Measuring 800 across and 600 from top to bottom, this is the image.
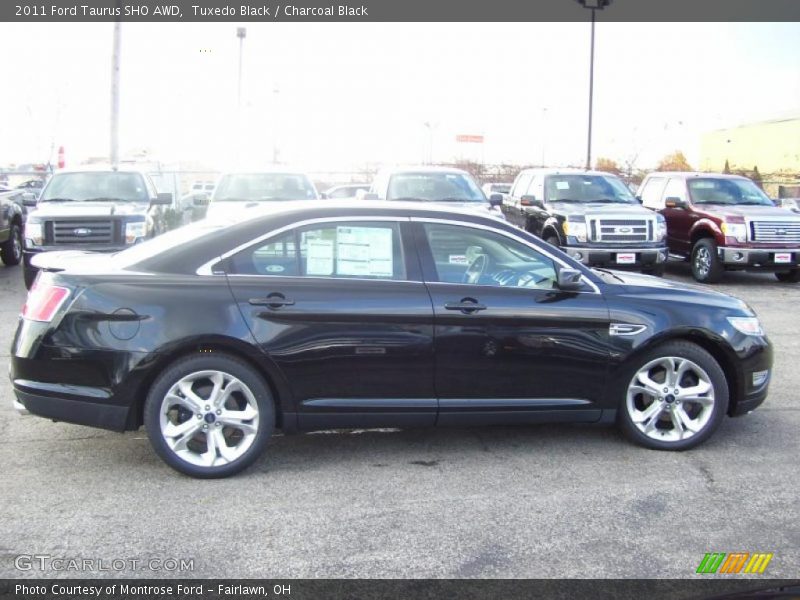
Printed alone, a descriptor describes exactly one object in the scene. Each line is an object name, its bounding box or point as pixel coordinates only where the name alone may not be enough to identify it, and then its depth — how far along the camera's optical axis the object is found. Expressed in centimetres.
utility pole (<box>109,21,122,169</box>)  1969
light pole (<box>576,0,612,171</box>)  2688
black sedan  450
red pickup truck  1313
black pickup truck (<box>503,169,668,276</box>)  1291
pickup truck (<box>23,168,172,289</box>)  1098
